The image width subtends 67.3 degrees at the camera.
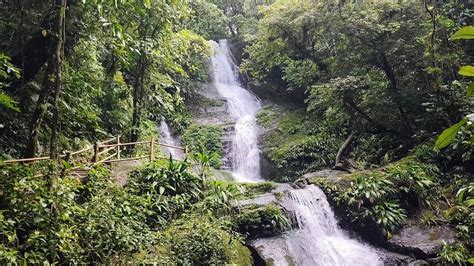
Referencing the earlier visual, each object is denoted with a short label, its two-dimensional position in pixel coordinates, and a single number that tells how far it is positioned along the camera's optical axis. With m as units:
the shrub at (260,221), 8.75
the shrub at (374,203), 9.05
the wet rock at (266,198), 9.44
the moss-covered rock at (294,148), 14.72
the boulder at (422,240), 8.00
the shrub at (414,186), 9.52
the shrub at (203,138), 16.25
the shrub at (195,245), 6.25
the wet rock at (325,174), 11.75
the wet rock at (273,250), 7.80
